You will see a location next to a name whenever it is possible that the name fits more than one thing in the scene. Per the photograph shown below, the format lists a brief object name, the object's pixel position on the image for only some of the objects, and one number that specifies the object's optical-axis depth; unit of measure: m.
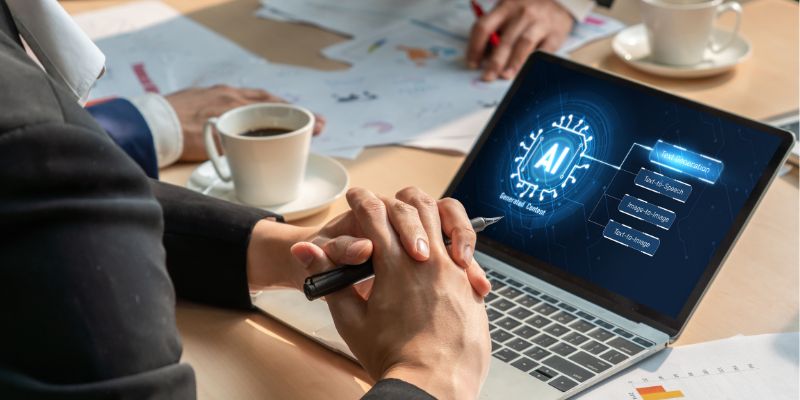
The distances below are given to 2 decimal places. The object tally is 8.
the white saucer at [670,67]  1.45
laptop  0.86
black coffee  1.14
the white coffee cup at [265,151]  1.09
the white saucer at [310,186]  1.11
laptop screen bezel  0.87
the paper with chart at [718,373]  0.80
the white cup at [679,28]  1.42
